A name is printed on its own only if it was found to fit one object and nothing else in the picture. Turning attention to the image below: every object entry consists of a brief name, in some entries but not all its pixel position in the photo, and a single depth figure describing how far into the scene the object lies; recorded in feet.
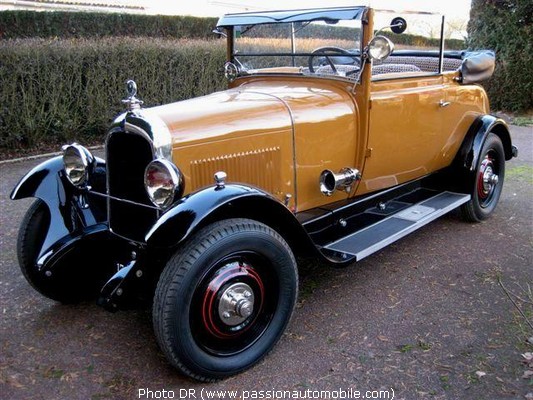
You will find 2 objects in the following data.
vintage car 7.91
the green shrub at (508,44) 33.40
